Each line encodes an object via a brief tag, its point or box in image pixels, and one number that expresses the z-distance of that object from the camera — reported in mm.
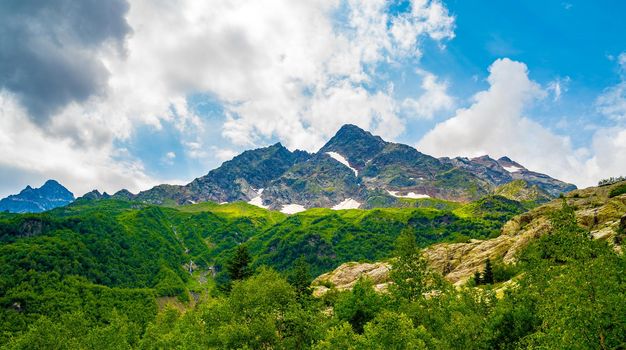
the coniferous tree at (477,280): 97000
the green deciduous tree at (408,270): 69875
